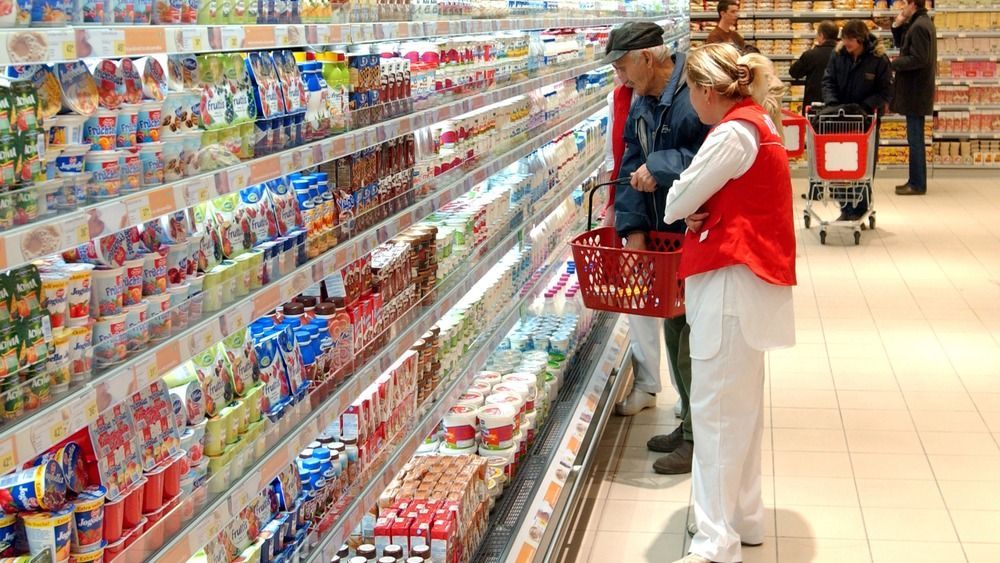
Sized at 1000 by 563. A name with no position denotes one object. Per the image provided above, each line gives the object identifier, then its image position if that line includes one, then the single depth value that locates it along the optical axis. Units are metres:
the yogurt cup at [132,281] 1.87
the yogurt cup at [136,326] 1.81
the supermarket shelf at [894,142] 13.78
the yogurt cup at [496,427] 3.89
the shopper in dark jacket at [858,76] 10.09
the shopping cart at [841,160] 9.34
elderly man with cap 4.28
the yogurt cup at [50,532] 1.67
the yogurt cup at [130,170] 1.79
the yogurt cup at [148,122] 1.92
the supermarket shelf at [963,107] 13.62
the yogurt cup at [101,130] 1.78
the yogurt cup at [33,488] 1.70
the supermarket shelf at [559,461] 3.52
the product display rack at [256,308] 1.56
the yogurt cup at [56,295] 1.66
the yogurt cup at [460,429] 3.94
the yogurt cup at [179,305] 1.96
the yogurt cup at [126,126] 1.85
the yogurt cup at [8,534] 1.67
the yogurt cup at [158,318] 1.89
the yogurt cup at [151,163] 1.87
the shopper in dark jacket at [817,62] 11.75
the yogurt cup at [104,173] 1.71
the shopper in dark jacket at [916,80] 11.70
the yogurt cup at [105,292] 1.80
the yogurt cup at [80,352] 1.68
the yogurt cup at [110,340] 1.74
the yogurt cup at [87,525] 1.73
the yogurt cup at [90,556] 1.72
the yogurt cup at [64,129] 1.68
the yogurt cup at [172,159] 1.93
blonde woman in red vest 3.62
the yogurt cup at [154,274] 1.95
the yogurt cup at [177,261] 2.05
